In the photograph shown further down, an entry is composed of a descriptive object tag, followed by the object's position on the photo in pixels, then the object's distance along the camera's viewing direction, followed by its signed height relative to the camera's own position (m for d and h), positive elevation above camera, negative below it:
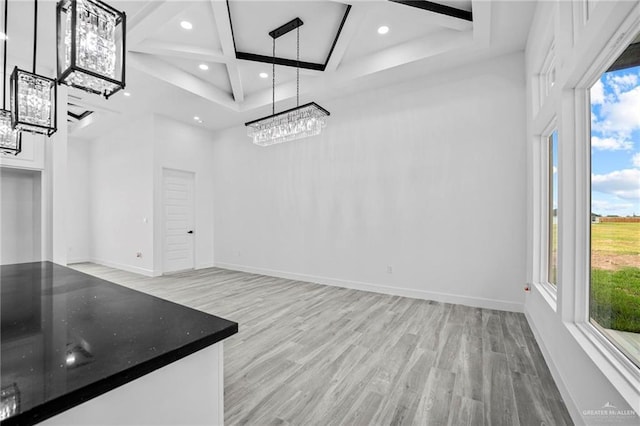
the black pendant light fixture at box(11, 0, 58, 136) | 1.69 +0.69
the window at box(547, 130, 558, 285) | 2.81 +0.07
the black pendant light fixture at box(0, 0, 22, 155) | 2.12 +0.59
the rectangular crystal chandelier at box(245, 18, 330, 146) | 3.53 +1.19
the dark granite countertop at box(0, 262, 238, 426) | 0.61 -0.39
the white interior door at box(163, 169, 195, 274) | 5.96 -0.18
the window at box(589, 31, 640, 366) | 1.47 +0.05
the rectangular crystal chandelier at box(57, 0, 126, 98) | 1.17 +0.73
